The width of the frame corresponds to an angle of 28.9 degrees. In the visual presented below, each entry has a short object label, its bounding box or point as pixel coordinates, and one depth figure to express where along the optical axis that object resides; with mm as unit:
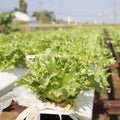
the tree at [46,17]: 54959
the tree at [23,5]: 65796
